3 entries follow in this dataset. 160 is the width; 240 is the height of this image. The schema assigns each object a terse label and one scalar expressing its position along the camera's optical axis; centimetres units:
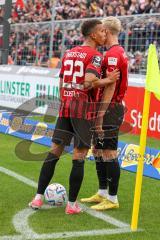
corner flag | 980
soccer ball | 1196
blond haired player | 1112
